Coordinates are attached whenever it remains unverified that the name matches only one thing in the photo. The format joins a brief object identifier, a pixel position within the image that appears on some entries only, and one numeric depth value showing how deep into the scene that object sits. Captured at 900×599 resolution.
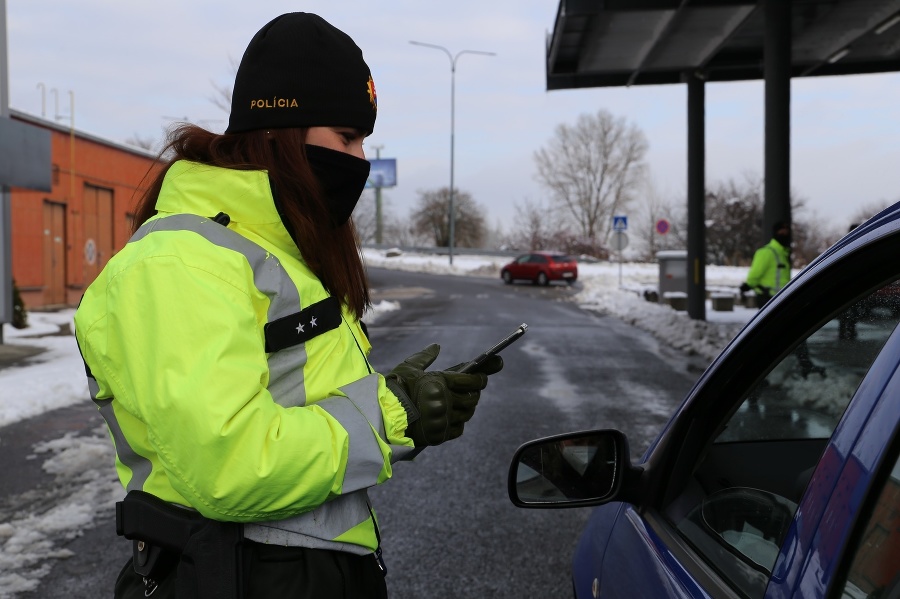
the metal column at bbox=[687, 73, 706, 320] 16.25
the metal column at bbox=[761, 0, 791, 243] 12.21
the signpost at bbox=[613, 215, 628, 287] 27.61
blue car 1.10
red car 35.53
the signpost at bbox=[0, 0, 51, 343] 11.45
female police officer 1.34
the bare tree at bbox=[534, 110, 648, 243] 68.38
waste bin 21.75
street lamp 43.88
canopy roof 12.41
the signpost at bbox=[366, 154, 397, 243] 77.25
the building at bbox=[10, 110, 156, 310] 18.94
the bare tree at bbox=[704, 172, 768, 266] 45.91
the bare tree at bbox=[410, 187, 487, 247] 64.50
